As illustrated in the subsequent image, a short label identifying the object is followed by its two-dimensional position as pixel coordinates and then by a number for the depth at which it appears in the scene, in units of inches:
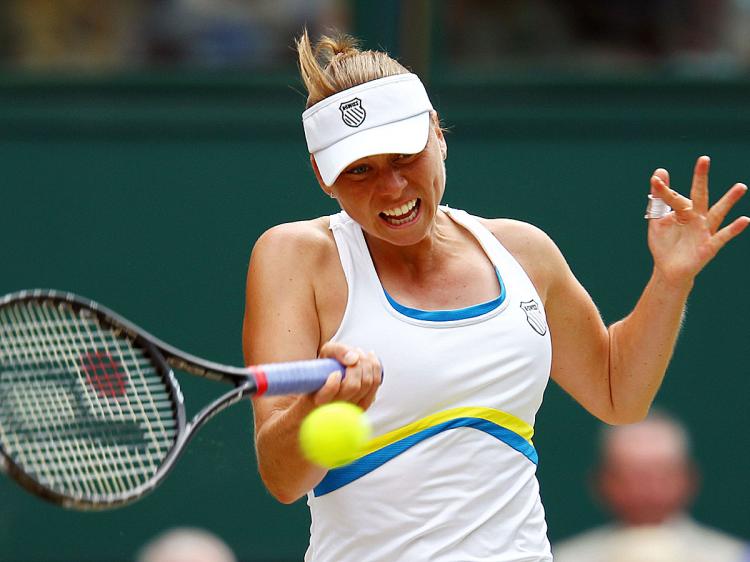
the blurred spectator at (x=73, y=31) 493.4
